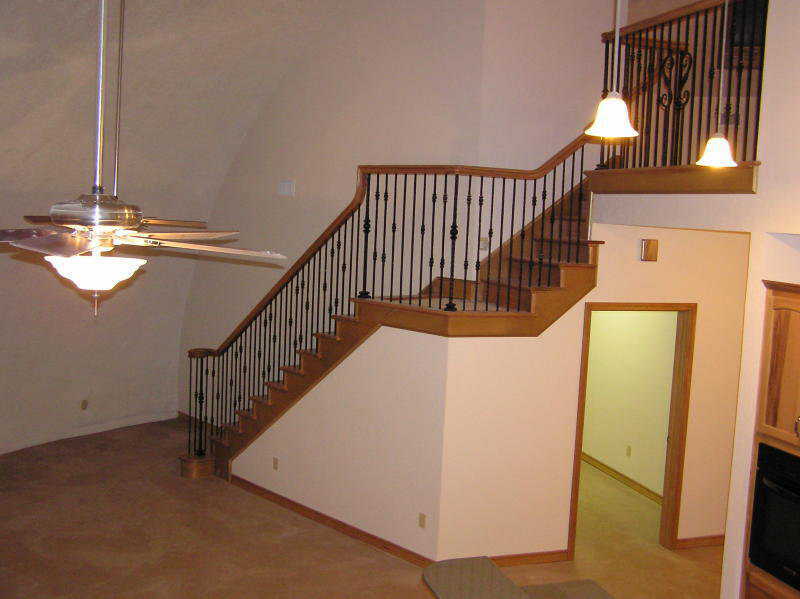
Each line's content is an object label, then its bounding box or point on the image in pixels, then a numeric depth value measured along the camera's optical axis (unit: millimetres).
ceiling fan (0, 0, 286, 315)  3078
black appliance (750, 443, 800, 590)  4836
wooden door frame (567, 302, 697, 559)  6891
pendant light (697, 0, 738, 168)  4723
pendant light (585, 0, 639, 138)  4355
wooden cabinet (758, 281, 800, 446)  4859
